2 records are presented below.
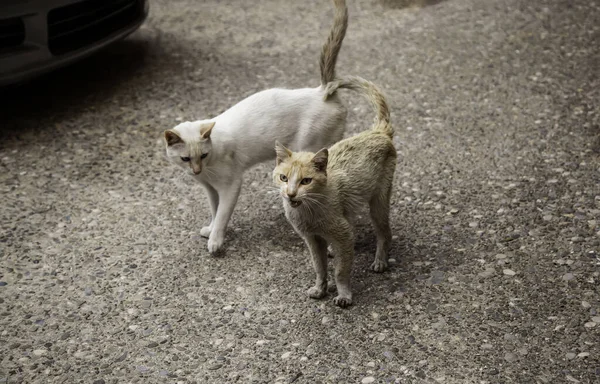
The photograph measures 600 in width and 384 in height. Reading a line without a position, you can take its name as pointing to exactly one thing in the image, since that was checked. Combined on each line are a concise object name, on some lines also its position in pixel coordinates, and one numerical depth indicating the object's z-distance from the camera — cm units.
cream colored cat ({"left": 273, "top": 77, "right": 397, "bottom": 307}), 293
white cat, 359
